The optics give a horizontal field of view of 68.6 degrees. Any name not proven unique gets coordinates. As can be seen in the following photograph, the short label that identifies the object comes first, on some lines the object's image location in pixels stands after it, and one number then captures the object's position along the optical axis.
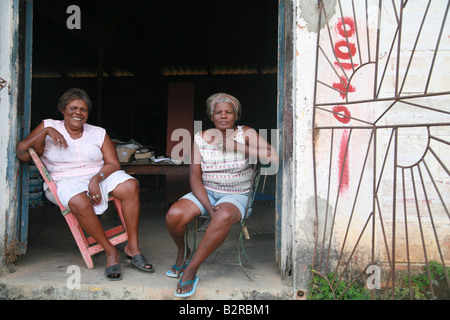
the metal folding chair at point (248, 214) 2.58
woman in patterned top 2.59
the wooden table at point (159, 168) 4.33
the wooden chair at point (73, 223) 2.70
